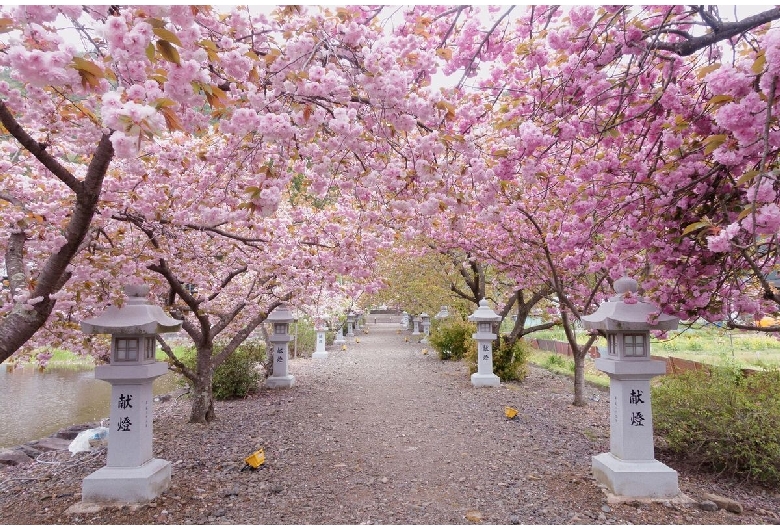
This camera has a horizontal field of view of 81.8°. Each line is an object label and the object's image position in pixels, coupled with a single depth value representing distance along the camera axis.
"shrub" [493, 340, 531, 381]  9.50
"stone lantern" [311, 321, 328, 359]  14.38
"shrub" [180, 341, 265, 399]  7.88
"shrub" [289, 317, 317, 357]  14.97
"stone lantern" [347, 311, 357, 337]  22.40
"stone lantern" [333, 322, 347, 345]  18.38
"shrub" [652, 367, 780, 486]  3.96
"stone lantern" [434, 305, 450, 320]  14.79
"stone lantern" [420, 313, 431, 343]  19.52
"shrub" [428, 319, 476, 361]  13.15
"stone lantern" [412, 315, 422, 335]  22.93
